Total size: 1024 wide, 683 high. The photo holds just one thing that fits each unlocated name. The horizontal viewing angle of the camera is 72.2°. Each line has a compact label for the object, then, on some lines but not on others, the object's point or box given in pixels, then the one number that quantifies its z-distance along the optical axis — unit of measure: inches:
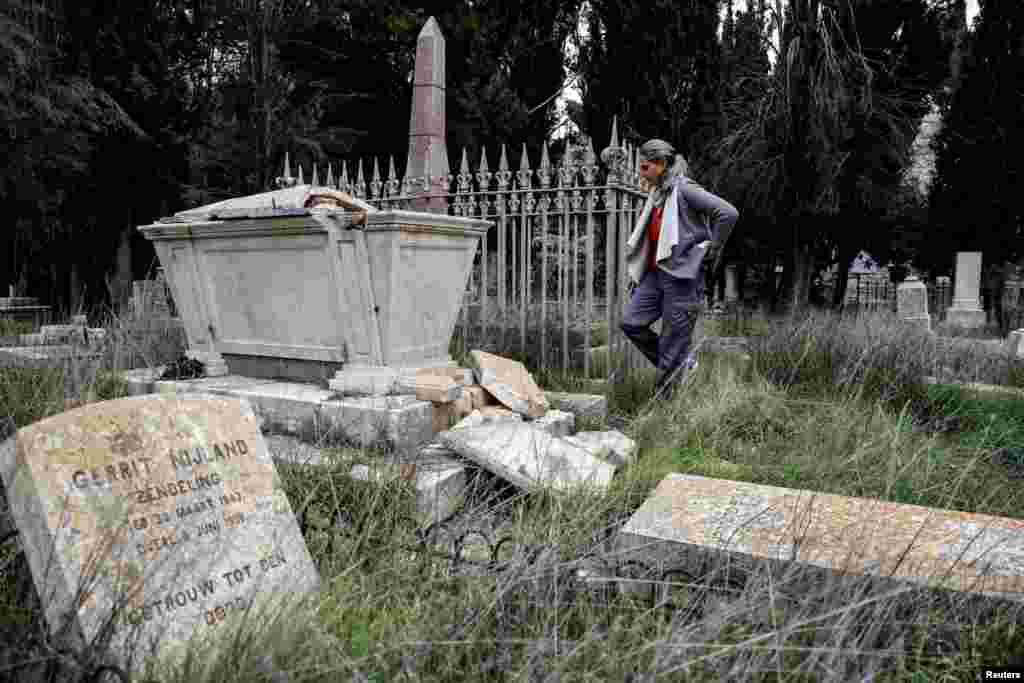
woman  180.5
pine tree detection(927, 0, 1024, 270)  596.1
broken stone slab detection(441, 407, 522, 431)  149.5
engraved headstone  66.9
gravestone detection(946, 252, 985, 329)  567.5
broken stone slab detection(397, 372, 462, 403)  152.2
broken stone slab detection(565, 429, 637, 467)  139.6
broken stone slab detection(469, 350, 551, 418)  163.9
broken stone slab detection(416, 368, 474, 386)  165.0
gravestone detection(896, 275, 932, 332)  460.8
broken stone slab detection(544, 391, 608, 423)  175.2
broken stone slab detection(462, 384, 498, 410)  161.8
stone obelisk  300.2
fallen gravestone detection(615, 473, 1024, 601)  80.0
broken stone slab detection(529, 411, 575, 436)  155.6
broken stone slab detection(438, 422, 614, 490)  119.5
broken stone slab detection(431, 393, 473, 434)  152.8
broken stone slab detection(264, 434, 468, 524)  114.1
